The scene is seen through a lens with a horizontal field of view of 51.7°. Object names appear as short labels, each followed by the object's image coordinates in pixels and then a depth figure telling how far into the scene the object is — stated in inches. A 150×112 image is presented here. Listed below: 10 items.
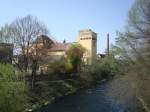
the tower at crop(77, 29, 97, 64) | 1585.6
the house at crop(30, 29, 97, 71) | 930.3
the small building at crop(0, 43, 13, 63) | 925.4
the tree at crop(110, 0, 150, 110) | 410.9
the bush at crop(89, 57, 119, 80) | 1217.5
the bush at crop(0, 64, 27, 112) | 415.3
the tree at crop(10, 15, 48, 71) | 911.6
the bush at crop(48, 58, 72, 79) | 1067.9
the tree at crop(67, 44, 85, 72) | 1223.3
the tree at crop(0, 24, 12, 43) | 917.5
